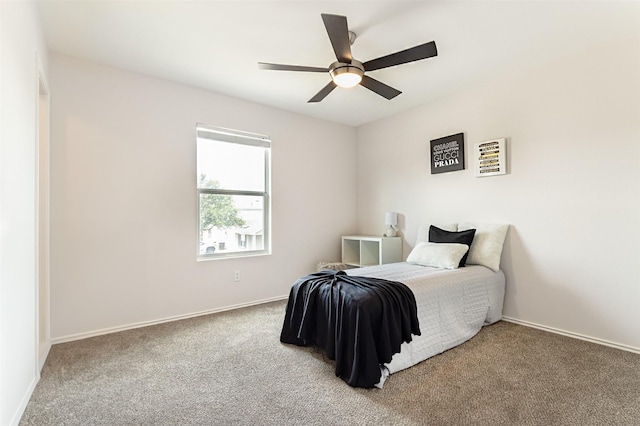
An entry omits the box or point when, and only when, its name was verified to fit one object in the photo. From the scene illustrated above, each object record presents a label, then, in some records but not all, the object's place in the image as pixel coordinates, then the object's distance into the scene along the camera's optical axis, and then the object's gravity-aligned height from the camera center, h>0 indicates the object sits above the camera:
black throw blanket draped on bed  1.99 -0.78
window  3.61 +0.25
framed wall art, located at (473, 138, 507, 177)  3.25 +0.58
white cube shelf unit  4.12 -0.54
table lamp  4.25 -0.14
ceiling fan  1.90 +1.10
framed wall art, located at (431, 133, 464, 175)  3.62 +0.70
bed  2.23 -0.68
